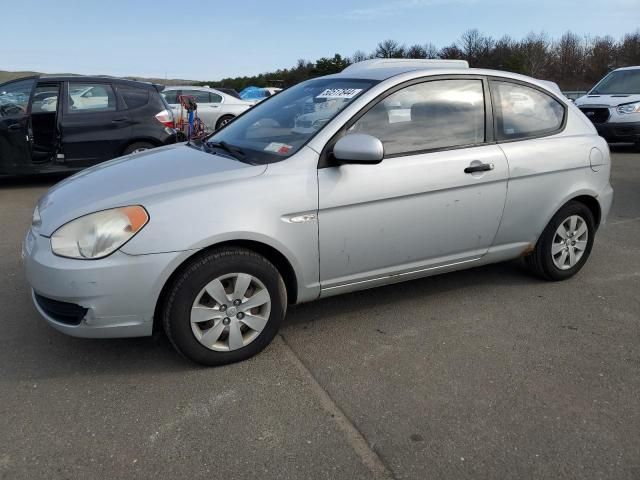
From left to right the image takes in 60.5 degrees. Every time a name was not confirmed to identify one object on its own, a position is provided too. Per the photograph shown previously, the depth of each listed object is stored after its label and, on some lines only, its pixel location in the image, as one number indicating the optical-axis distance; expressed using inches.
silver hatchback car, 109.7
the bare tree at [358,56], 2684.5
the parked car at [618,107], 450.6
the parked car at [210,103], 617.9
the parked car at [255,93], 1025.5
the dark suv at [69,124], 297.0
